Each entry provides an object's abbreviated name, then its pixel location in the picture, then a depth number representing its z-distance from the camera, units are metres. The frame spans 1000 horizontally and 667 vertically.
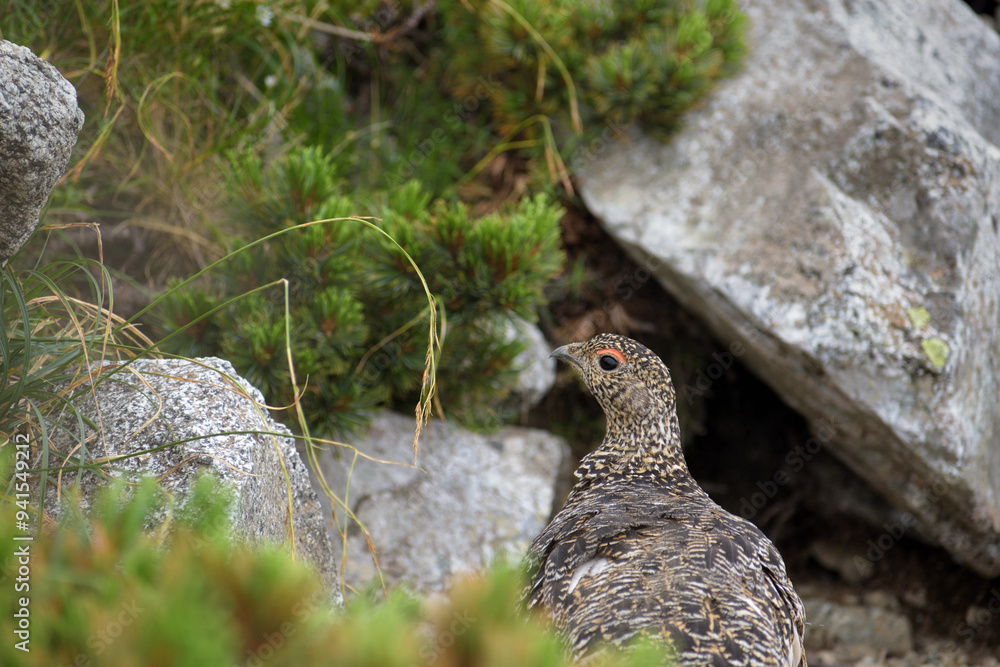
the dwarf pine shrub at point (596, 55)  9.21
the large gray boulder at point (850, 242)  8.09
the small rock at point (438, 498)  7.75
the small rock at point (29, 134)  4.28
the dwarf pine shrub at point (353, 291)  6.94
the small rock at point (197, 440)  4.74
